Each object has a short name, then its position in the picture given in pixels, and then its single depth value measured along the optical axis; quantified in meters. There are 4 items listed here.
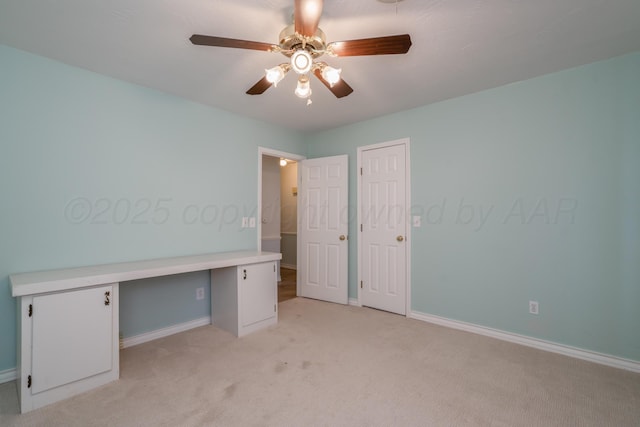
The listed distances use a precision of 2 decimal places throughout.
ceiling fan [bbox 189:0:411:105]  1.53
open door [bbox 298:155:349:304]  4.02
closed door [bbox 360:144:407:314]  3.54
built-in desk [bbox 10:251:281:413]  1.81
